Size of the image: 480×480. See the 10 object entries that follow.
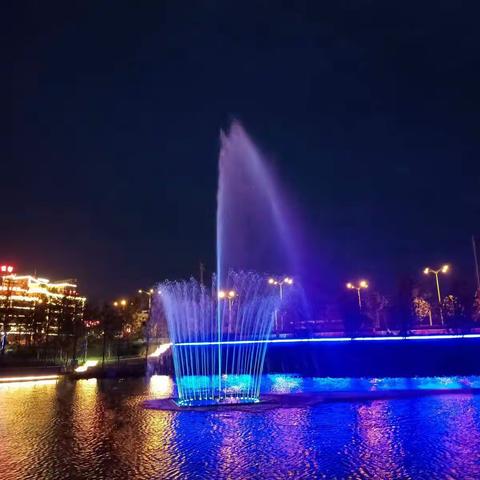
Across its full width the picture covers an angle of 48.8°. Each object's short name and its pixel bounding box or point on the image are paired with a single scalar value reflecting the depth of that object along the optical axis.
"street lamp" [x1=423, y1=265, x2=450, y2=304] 51.49
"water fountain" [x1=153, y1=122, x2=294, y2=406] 28.29
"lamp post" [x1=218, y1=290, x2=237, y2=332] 58.40
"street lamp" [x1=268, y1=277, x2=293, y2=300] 61.62
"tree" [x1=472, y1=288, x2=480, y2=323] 61.07
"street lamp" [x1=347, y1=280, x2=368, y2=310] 60.62
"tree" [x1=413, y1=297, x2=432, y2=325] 72.23
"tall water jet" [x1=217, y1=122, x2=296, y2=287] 31.39
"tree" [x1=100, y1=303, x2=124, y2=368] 55.81
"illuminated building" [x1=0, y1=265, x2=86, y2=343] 59.51
